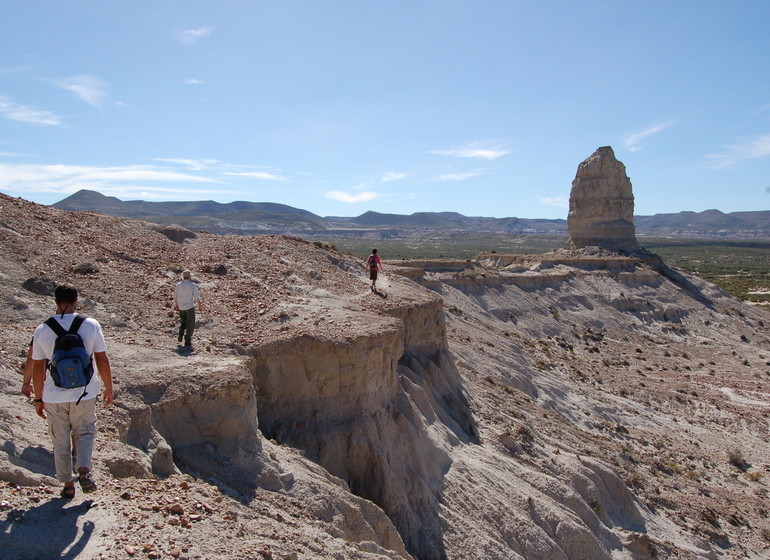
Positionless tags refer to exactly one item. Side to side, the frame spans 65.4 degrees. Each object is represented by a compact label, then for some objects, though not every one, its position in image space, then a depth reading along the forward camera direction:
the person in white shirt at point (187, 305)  9.18
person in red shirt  15.80
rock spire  51.62
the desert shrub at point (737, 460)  19.48
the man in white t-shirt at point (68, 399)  5.05
